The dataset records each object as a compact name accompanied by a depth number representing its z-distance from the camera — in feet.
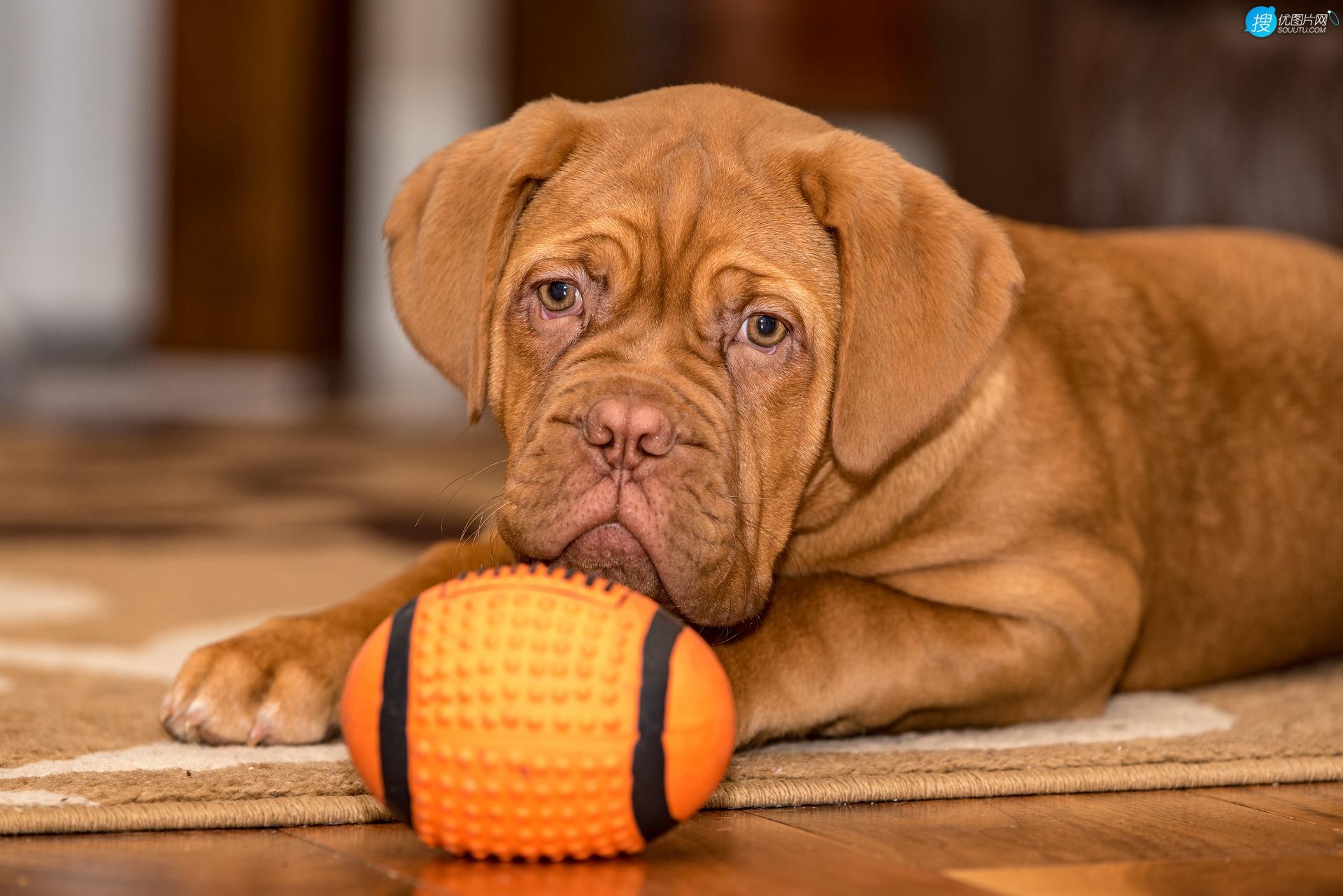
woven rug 7.32
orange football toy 6.23
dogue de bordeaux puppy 8.37
